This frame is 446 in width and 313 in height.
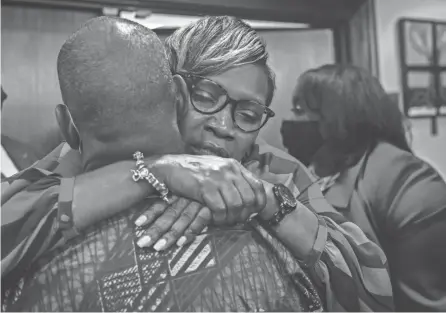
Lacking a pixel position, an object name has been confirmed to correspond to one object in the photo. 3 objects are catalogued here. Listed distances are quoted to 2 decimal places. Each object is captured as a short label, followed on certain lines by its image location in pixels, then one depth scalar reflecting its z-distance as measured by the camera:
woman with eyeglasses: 0.67
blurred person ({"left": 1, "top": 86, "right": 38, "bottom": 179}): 0.88
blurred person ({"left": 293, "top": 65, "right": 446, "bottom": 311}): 1.05
